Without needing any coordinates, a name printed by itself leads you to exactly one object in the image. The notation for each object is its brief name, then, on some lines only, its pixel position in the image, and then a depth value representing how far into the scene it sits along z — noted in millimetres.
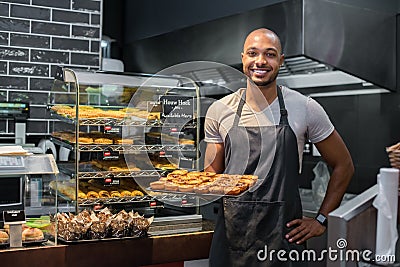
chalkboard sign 2990
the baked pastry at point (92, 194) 2787
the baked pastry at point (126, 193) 2896
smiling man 2654
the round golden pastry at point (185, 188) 2553
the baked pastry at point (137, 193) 2934
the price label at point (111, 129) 2855
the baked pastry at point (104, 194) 2831
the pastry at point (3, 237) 2476
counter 2479
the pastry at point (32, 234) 2539
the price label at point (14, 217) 2469
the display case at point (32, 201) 2486
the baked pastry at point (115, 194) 2862
